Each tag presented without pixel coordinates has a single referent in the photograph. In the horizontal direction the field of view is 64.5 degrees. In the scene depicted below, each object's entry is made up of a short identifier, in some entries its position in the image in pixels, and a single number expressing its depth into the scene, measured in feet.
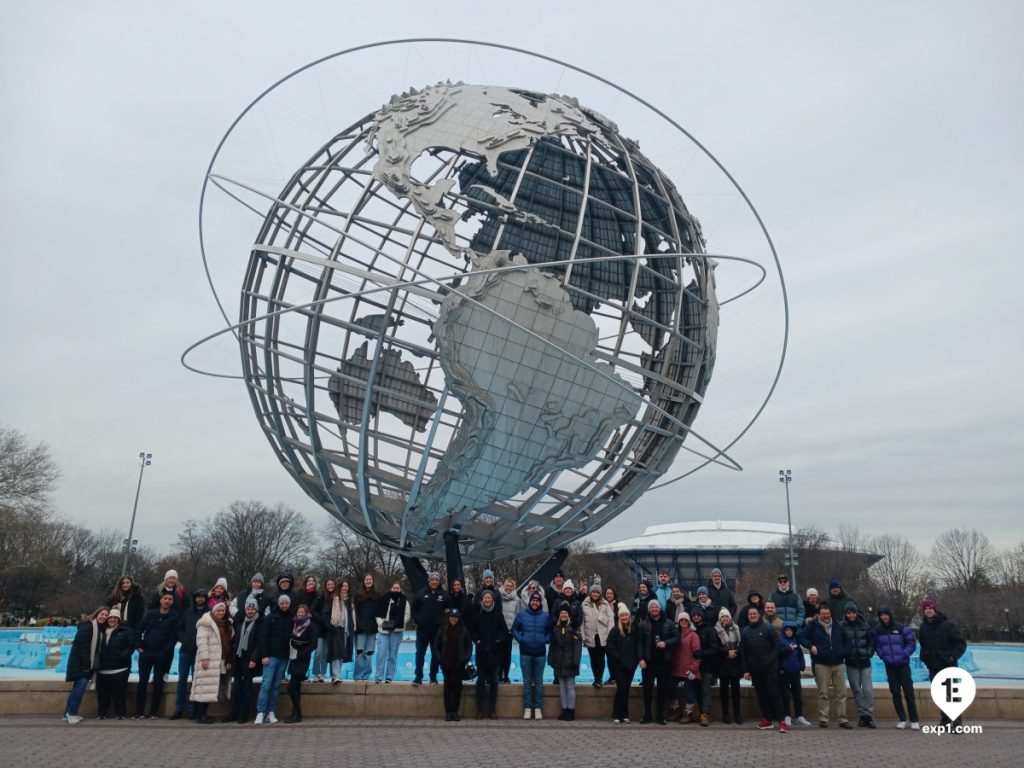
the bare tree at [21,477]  104.88
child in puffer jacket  28.19
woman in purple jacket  28.12
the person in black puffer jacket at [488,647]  28.63
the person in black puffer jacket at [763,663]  27.17
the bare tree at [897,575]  164.68
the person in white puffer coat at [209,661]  26.50
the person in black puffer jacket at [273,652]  26.89
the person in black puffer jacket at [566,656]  28.35
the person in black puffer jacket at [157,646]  27.66
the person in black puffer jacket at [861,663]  27.94
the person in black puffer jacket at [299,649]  27.53
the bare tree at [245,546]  164.63
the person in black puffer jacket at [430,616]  29.66
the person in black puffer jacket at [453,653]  27.48
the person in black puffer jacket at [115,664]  27.20
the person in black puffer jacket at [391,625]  30.83
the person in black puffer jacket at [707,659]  28.04
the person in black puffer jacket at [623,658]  28.27
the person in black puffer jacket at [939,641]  28.12
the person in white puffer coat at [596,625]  29.94
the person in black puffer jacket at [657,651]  27.84
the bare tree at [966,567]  186.29
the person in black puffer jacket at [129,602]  29.19
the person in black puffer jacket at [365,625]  31.01
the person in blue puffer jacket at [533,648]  28.40
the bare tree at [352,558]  145.48
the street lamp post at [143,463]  119.51
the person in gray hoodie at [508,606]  31.47
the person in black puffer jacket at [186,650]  27.73
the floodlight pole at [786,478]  128.47
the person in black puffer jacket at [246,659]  27.14
